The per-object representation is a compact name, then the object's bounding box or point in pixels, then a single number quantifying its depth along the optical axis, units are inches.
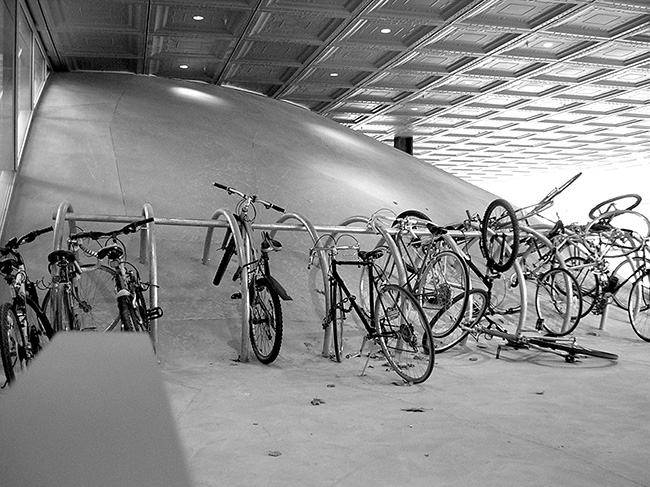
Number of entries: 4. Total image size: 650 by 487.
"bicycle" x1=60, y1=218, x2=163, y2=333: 173.5
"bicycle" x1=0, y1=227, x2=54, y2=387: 141.7
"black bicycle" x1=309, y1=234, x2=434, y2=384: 190.9
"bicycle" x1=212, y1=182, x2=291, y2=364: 201.8
